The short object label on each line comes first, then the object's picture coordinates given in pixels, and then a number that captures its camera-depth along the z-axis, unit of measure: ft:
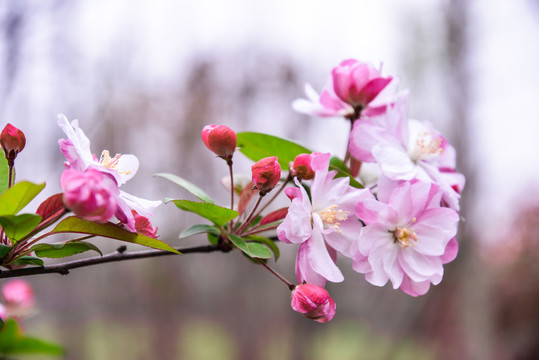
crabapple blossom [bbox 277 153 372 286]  2.06
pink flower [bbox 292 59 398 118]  2.24
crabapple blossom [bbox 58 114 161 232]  1.99
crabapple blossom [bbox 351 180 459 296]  2.11
